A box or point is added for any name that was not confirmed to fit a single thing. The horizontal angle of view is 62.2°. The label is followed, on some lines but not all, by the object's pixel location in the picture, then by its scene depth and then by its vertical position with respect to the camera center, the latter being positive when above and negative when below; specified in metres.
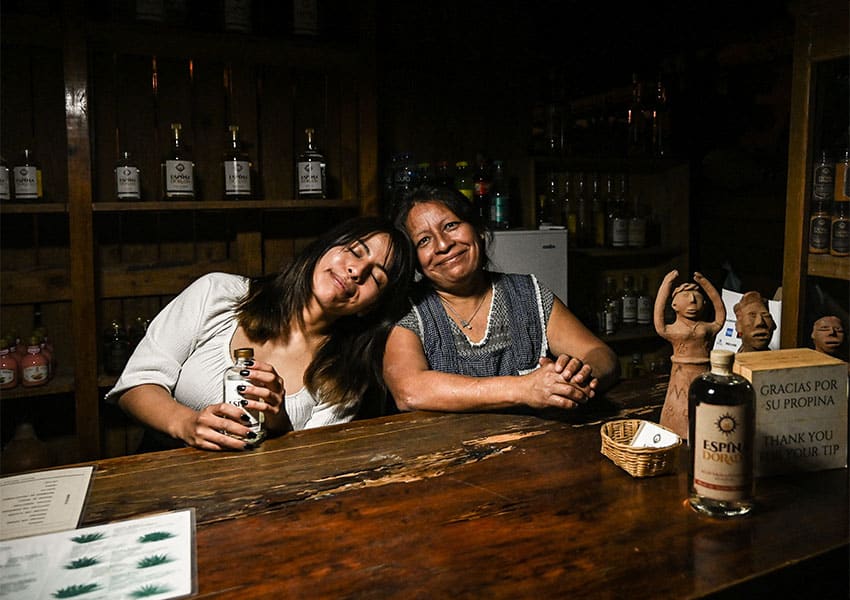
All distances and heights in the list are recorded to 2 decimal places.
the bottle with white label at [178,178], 2.60 +0.22
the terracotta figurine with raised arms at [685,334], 1.27 -0.17
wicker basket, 1.17 -0.37
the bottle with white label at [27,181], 2.43 +0.20
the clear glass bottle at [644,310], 3.64 -0.37
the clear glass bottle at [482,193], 3.17 +0.20
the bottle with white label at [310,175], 2.79 +0.25
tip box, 1.15 -0.28
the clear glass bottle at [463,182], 3.14 +0.25
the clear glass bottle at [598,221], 3.61 +0.09
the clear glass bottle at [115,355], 2.57 -0.43
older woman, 1.81 -0.22
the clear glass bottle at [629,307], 3.62 -0.35
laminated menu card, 0.85 -0.42
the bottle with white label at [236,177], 2.70 +0.23
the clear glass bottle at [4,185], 2.40 +0.18
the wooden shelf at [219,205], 2.47 +0.12
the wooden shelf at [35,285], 2.59 -0.18
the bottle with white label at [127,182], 2.53 +0.20
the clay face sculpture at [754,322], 1.44 -0.17
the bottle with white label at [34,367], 2.45 -0.45
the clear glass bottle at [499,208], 3.15 +0.14
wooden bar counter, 0.87 -0.41
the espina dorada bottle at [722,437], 1.01 -0.29
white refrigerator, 3.00 -0.07
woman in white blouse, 1.71 -0.24
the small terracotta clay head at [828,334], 1.51 -0.20
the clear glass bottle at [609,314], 3.52 -0.37
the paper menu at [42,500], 1.03 -0.42
